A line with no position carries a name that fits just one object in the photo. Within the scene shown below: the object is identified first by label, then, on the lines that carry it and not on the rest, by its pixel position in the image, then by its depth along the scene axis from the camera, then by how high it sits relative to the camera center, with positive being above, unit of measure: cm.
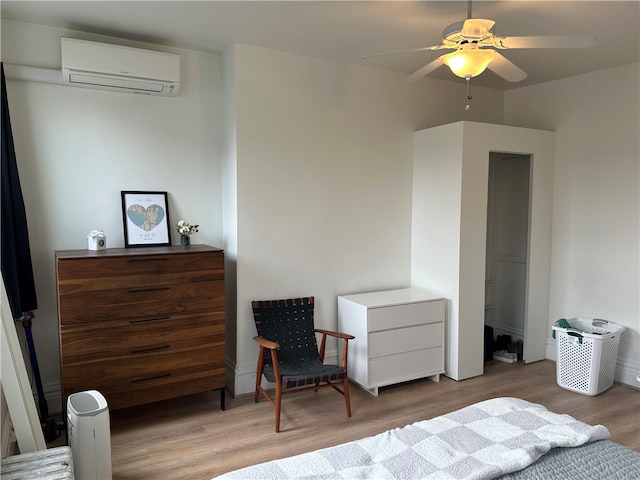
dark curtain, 287 -17
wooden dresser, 284 -71
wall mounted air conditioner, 304 +95
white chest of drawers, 365 -98
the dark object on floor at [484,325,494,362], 446 -122
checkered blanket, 161 -87
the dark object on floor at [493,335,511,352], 463 -126
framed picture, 338 -6
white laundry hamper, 366 -112
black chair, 313 -104
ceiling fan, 226 +83
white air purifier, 235 -117
